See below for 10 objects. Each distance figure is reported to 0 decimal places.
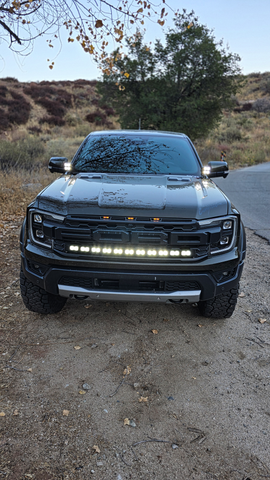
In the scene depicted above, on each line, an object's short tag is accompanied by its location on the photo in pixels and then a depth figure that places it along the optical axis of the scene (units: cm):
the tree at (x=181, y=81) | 1587
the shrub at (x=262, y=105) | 3838
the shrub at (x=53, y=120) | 2439
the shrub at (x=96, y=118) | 2689
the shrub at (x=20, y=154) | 1068
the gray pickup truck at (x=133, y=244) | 257
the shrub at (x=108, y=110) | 2962
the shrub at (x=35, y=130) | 2122
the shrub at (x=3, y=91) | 2671
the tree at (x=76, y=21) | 472
